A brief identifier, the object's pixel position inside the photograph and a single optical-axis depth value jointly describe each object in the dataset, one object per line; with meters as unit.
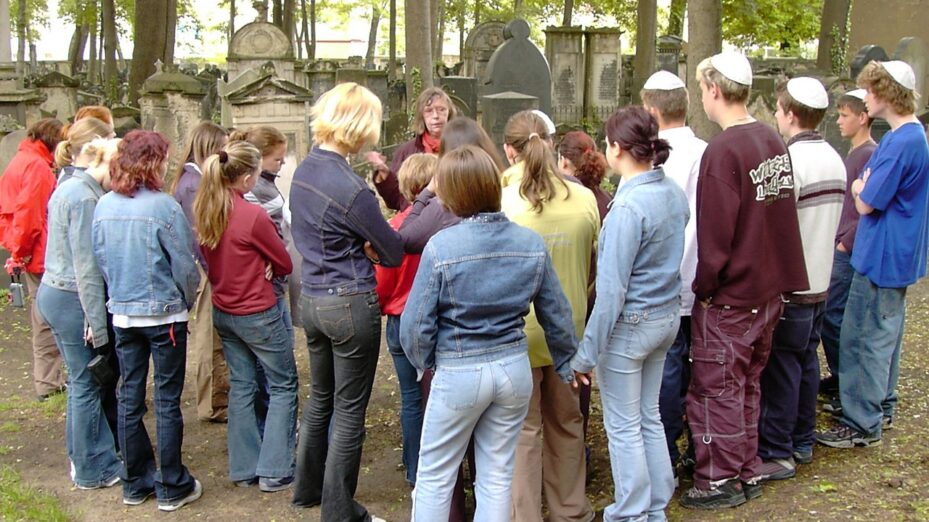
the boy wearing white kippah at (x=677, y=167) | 4.35
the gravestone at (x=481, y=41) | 25.12
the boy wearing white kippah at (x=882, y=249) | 4.84
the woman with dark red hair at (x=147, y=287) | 4.41
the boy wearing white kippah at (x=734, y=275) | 4.10
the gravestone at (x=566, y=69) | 19.25
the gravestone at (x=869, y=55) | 11.56
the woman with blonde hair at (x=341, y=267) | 4.01
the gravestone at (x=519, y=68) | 12.82
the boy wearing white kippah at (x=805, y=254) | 4.58
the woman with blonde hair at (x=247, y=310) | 4.55
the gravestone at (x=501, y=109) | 9.70
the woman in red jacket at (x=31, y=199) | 6.13
